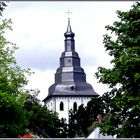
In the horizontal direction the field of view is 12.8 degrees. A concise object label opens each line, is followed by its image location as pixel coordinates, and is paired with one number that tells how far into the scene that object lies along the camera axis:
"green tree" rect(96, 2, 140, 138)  36.19
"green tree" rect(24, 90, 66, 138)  99.11
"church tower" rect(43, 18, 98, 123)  194.75
